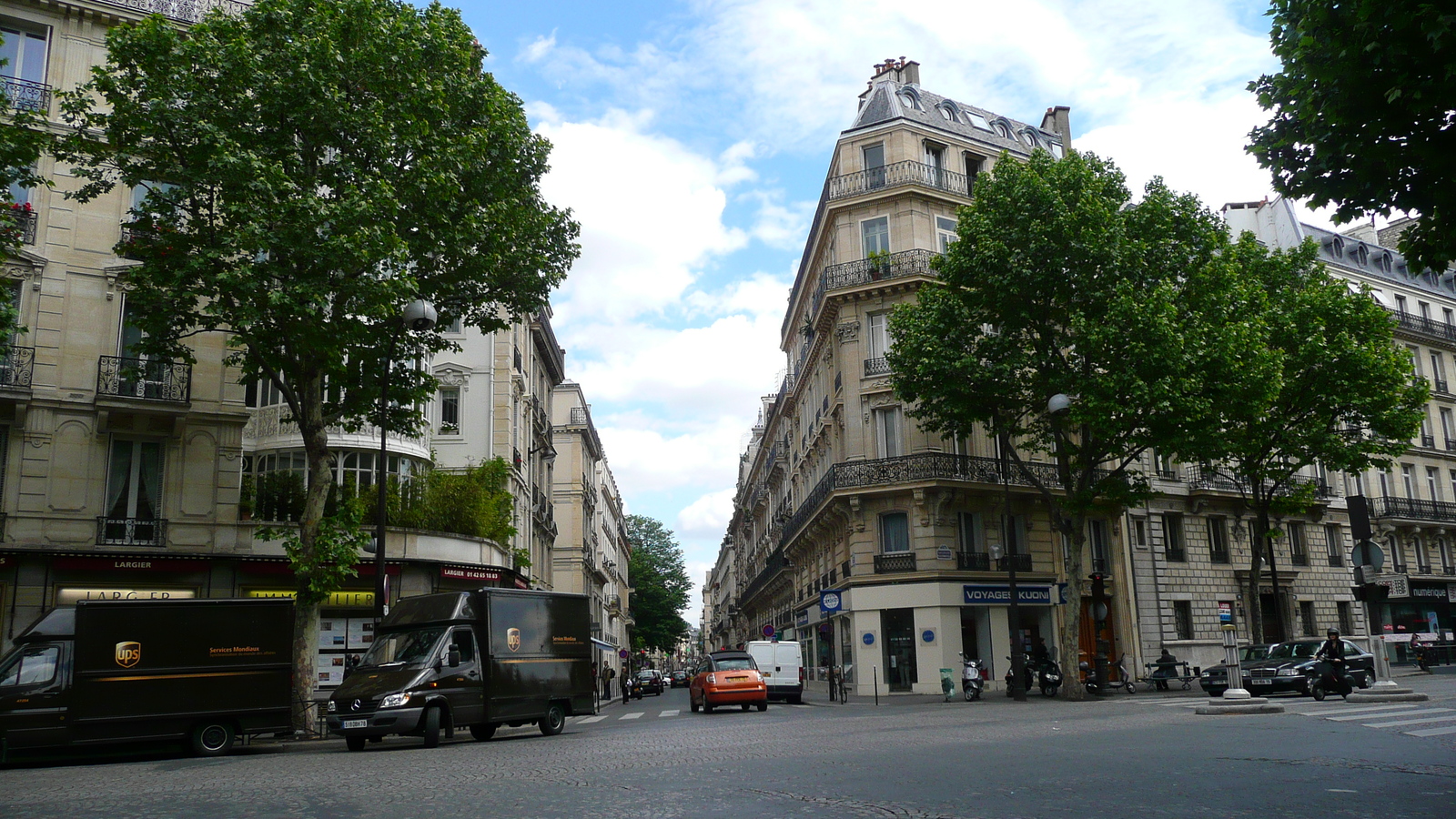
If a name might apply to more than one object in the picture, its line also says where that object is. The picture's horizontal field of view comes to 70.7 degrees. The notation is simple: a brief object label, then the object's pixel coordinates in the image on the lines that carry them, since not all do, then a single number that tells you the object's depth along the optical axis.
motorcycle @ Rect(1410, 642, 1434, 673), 35.56
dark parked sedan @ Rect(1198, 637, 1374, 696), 22.73
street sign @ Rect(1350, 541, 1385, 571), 15.42
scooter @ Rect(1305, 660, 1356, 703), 20.16
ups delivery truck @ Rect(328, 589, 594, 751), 15.27
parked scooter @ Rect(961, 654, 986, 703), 26.67
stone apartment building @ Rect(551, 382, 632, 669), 58.25
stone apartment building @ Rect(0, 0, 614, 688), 22.38
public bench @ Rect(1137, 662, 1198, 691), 28.28
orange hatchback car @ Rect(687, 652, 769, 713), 25.03
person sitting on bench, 28.25
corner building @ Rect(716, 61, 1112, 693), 32.69
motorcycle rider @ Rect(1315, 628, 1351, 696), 20.12
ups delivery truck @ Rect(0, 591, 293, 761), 14.90
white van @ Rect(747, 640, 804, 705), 31.50
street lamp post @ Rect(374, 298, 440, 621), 18.02
